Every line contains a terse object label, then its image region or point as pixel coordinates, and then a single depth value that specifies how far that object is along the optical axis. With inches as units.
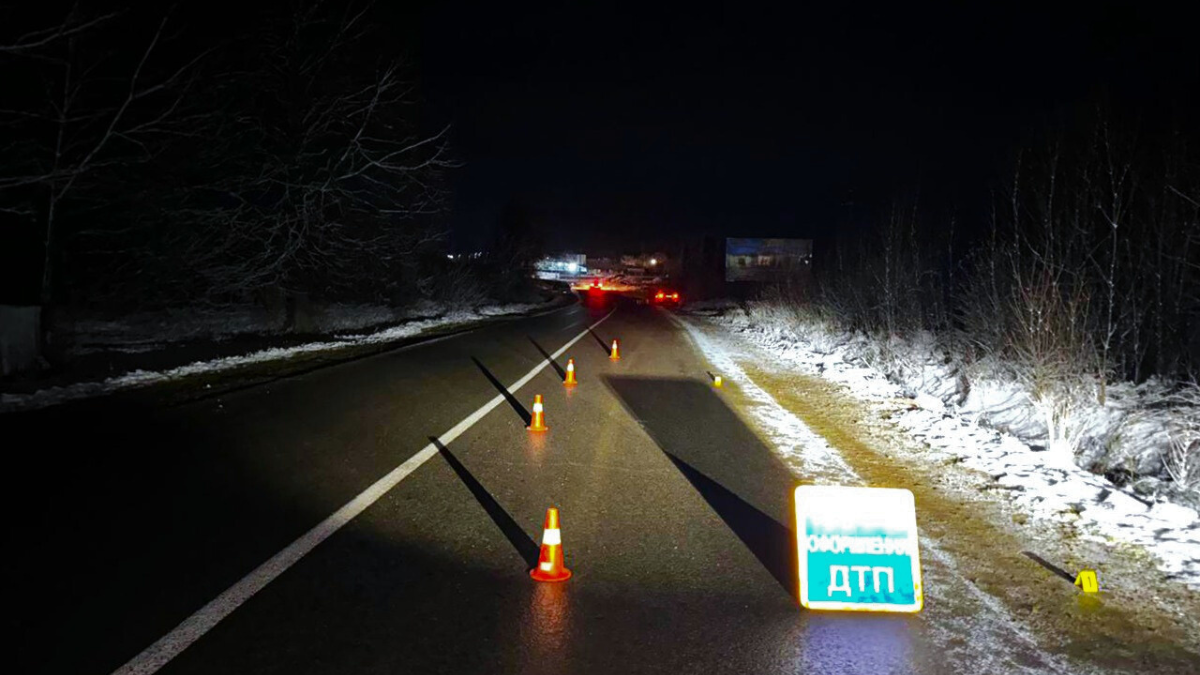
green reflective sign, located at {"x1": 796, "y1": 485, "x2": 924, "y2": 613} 183.5
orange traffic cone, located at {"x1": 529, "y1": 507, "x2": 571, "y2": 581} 197.5
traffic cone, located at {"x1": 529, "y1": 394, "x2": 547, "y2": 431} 394.0
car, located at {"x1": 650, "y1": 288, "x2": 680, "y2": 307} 2833.7
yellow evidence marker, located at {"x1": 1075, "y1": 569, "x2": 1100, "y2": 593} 198.8
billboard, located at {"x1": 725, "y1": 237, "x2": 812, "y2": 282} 2556.6
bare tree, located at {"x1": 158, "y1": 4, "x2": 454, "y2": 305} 798.5
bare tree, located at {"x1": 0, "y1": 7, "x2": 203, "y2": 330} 525.0
